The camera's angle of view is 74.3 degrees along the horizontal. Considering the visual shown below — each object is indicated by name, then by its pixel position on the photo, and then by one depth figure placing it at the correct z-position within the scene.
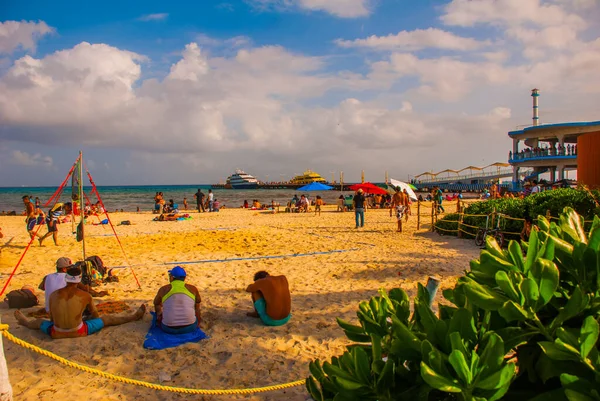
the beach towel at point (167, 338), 4.76
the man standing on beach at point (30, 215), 10.73
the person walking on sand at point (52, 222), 11.12
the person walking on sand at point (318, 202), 22.06
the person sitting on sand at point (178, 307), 4.92
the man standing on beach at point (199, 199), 25.19
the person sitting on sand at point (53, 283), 5.33
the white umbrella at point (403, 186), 16.38
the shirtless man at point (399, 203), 14.20
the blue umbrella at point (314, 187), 26.63
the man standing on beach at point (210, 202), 26.00
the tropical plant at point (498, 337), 1.09
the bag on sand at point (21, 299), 6.07
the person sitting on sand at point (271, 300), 5.34
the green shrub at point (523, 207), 9.95
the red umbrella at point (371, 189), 23.86
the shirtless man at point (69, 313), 4.79
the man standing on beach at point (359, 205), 15.13
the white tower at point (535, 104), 39.70
